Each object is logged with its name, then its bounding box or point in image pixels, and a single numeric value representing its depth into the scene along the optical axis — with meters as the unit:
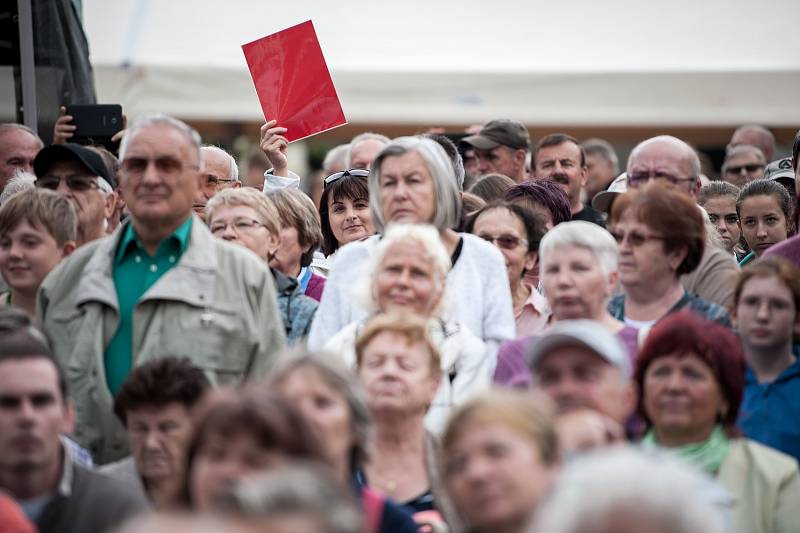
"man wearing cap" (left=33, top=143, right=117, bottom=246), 13.71
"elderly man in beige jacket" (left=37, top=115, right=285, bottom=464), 10.84
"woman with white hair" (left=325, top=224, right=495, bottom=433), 10.67
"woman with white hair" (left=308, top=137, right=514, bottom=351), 11.52
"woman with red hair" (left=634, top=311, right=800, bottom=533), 9.61
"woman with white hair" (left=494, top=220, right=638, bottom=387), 11.14
